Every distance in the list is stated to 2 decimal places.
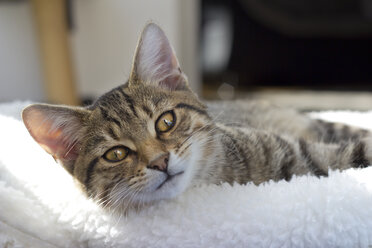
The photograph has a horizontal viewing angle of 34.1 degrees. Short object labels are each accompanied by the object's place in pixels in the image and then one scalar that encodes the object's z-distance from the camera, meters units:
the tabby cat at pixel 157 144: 0.37
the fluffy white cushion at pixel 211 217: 0.35
